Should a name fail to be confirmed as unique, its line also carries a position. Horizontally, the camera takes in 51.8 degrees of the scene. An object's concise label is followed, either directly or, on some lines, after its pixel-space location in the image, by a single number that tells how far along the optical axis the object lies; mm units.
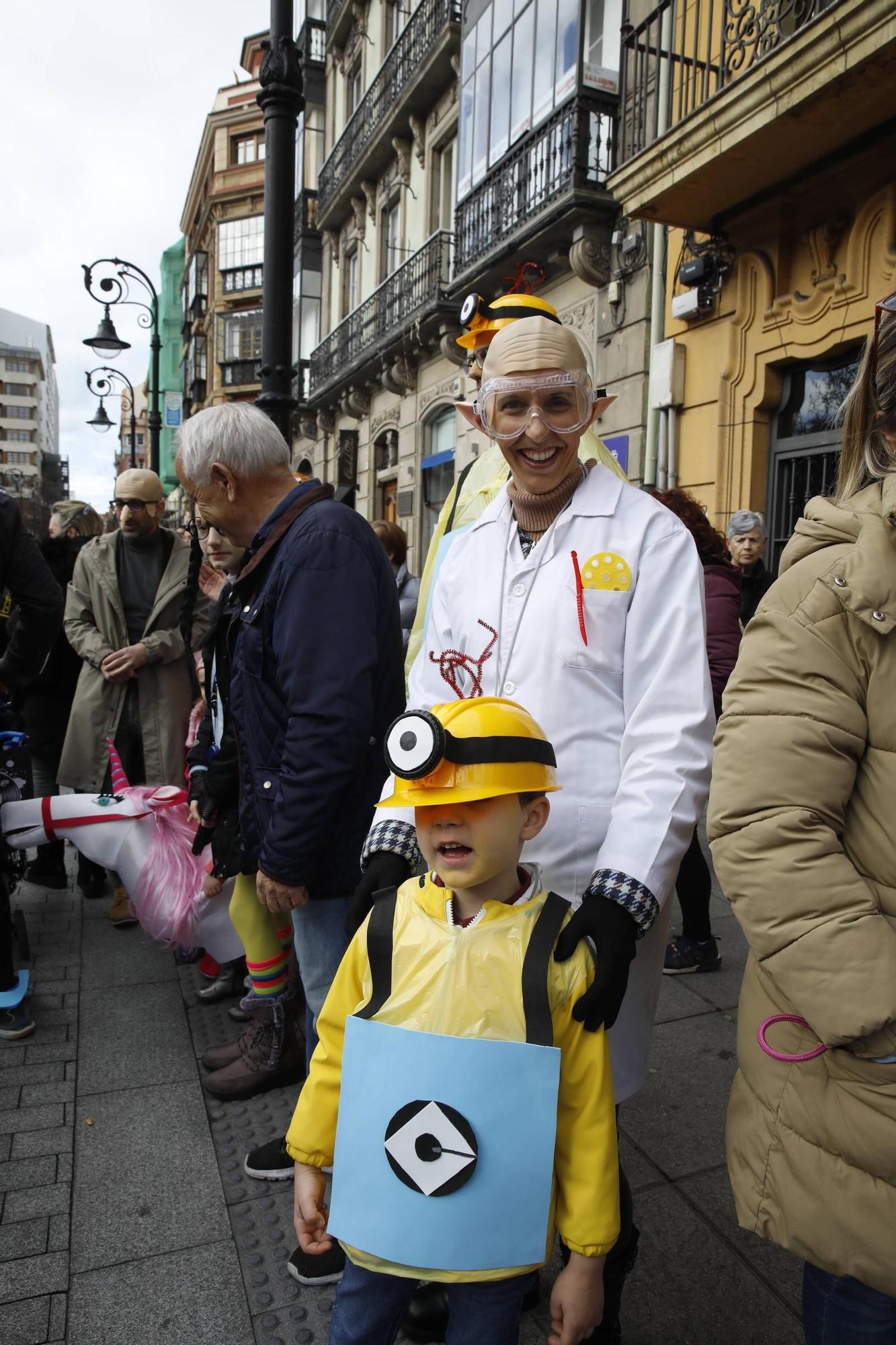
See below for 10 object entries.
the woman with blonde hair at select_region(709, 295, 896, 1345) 1217
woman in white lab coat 1581
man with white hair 2145
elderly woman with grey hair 5355
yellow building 6176
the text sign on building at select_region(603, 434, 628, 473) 9414
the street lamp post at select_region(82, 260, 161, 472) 14788
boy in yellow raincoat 1346
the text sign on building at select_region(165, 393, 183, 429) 23266
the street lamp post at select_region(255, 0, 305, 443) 4824
